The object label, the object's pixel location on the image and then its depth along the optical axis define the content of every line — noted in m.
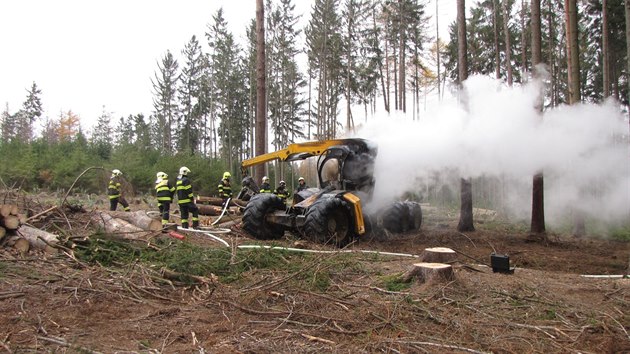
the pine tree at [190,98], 47.41
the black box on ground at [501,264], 7.23
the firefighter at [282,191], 18.34
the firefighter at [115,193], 14.43
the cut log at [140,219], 9.79
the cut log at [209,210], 15.06
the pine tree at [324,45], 32.72
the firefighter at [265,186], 17.11
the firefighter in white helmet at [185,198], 12.08
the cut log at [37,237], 7.41
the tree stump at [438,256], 7.06
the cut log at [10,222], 7.54
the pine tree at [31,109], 57.10
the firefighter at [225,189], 15.35
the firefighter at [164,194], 12.24
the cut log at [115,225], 8.98
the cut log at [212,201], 15.18
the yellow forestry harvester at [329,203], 10.22
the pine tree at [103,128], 62.80
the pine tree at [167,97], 48.84
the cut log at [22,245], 7.37
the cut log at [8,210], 7.53
